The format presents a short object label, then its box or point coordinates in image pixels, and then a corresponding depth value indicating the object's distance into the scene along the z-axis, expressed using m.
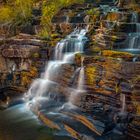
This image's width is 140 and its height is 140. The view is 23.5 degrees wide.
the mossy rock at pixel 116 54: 19.95
